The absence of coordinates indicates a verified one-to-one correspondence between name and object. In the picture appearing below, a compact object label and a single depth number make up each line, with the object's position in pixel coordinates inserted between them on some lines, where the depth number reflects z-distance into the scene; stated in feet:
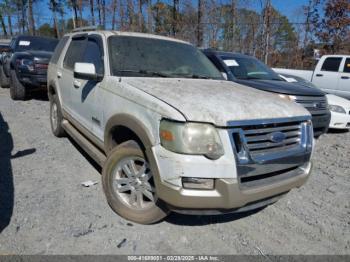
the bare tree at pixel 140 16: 74.49
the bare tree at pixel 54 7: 122.44
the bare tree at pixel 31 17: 115.03
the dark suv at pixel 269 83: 17.12
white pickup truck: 30.04
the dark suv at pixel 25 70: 23.84
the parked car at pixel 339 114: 20.92
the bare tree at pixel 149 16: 72.33
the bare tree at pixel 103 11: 88.28
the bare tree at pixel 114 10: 82.74
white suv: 7.16
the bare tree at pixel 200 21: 55.57
